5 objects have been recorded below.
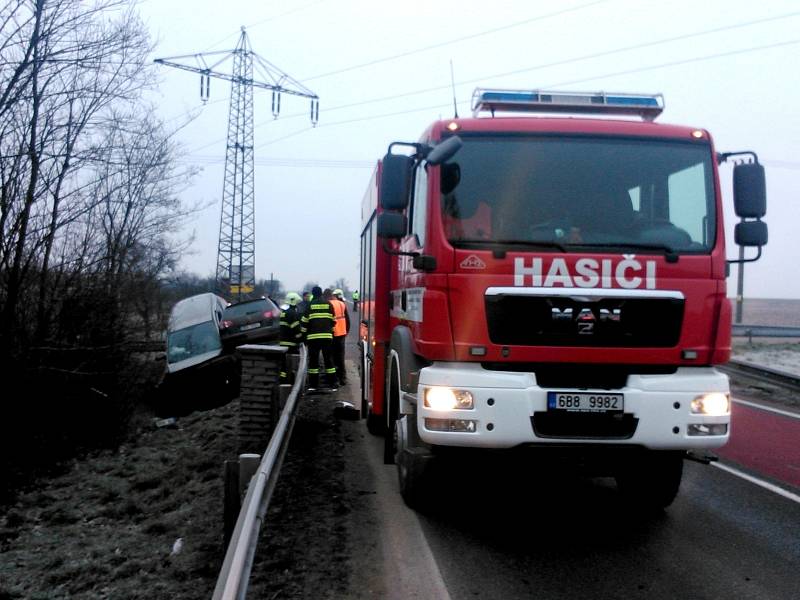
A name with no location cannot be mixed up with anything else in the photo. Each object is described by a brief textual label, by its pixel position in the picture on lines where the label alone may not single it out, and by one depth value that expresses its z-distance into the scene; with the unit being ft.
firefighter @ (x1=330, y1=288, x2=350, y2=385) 46.21
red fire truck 16.63
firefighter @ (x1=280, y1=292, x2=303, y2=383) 43.16
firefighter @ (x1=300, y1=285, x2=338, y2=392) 41.75
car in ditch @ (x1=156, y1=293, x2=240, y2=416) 52.31
